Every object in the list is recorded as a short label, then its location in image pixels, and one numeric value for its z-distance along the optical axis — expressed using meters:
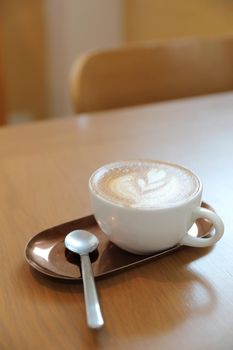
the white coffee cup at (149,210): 0.49
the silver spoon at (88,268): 0.43
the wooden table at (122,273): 0.43
